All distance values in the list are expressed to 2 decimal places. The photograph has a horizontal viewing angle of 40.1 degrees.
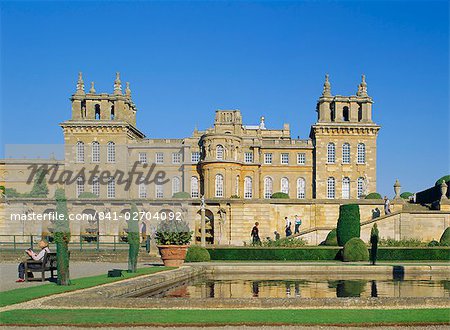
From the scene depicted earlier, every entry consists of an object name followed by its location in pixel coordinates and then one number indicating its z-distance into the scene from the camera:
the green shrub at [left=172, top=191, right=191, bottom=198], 52.31
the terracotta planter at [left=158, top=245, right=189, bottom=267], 22.25
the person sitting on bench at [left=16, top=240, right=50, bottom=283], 16.36
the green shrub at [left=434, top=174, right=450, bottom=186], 48.18
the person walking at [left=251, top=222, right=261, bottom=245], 36.24
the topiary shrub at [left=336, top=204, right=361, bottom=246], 33.53
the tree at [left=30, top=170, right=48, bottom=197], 48.46
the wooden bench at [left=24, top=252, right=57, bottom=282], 16.14
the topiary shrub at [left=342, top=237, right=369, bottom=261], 27.11
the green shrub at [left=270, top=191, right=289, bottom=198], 53.36
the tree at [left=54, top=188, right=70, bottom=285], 14.41
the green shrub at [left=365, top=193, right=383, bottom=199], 51.66
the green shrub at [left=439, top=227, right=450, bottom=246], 32.94
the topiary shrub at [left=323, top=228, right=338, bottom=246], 35.56
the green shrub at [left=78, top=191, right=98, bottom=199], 50.88
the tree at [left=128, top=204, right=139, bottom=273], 19.17
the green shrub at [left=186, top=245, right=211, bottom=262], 26.30
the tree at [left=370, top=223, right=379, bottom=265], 24.23
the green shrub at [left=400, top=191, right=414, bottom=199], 66.06
